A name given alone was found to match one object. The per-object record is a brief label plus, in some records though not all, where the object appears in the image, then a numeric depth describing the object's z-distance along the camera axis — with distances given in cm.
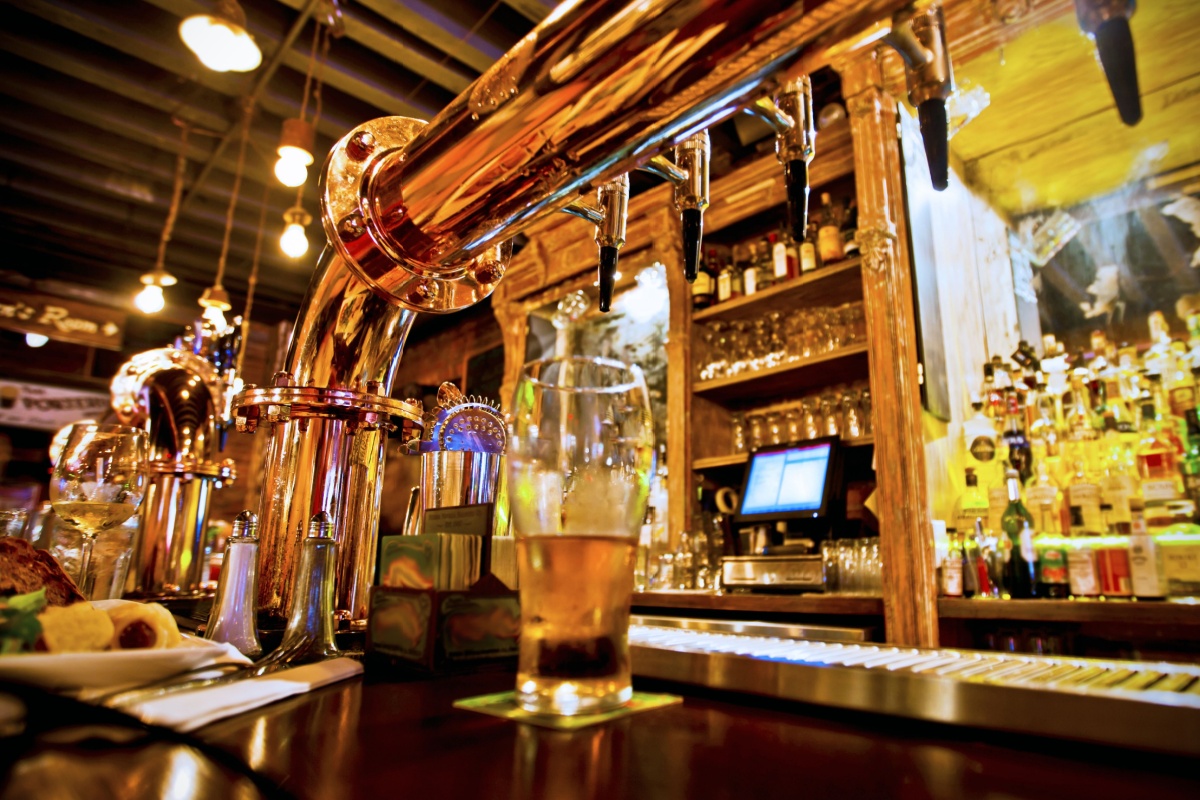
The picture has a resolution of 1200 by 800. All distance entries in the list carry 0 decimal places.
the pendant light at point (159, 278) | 346
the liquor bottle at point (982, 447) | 236
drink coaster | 46
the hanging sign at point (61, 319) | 562
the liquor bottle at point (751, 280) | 294
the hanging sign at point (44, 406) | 604
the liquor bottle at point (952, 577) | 204
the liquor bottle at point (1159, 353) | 223
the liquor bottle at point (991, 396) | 233
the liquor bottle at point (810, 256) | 275
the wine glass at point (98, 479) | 98
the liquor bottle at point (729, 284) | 303
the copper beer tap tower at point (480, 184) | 53
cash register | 233
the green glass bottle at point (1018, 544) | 202
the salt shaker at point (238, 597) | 72
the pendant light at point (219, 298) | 283
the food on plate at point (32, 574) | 64
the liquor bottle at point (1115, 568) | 187
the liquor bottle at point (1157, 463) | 200
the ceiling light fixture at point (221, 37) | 215
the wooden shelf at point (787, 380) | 257
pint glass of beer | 50
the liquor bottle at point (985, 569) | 208
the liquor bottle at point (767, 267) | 291
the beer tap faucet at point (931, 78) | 55
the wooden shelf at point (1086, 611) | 162
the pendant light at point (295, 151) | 265
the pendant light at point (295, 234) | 301
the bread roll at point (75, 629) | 53
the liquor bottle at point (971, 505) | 230
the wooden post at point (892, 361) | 205
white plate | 45
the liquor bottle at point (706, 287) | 309
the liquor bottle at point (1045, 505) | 214
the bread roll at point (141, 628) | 58
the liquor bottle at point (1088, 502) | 205
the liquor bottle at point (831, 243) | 264
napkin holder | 67
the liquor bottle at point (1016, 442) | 227
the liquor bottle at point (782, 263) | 282
